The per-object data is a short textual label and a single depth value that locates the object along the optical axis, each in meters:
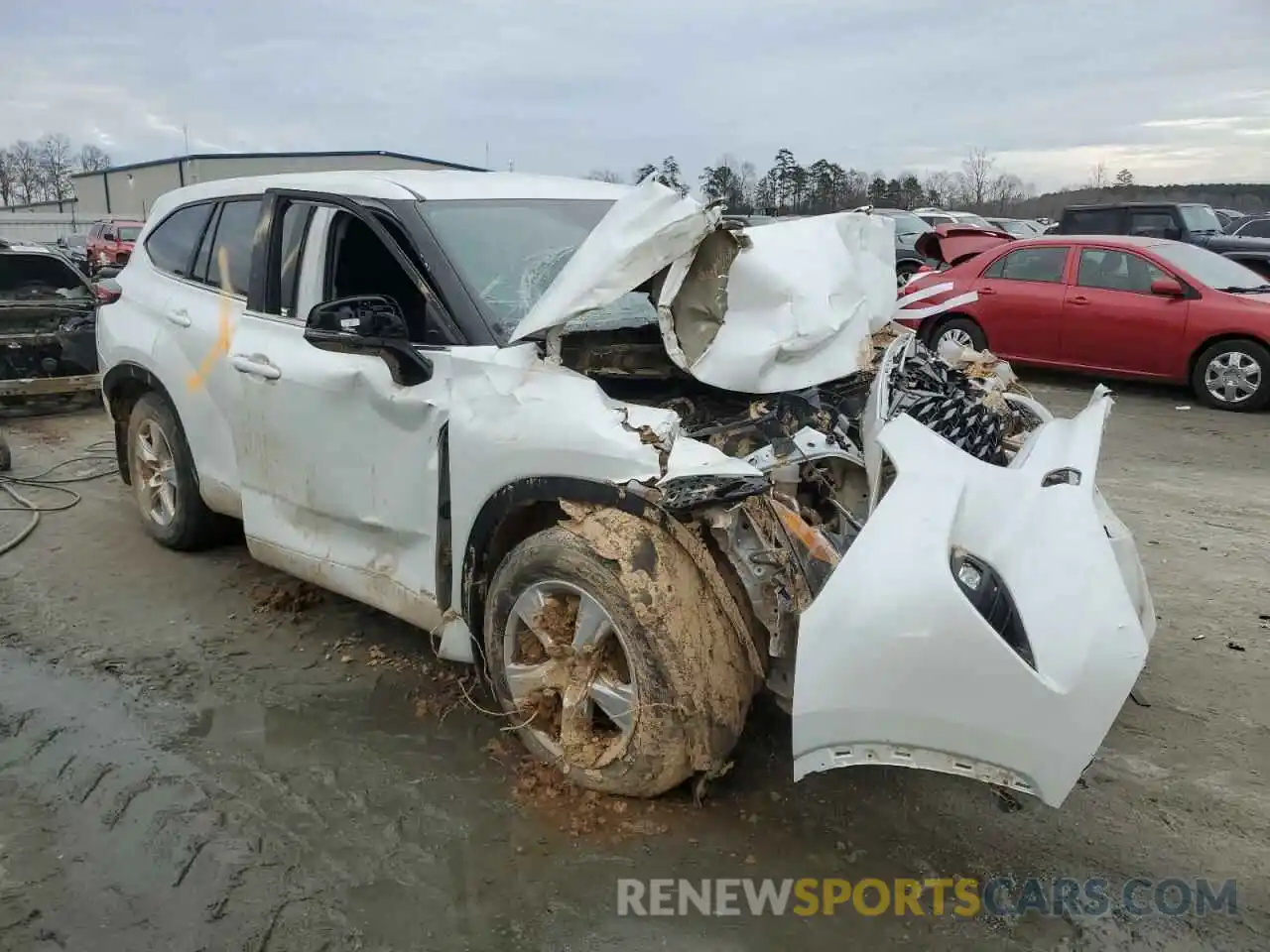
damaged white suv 2.39
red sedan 9.12
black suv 14.34
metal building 33.19
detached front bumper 2.27
